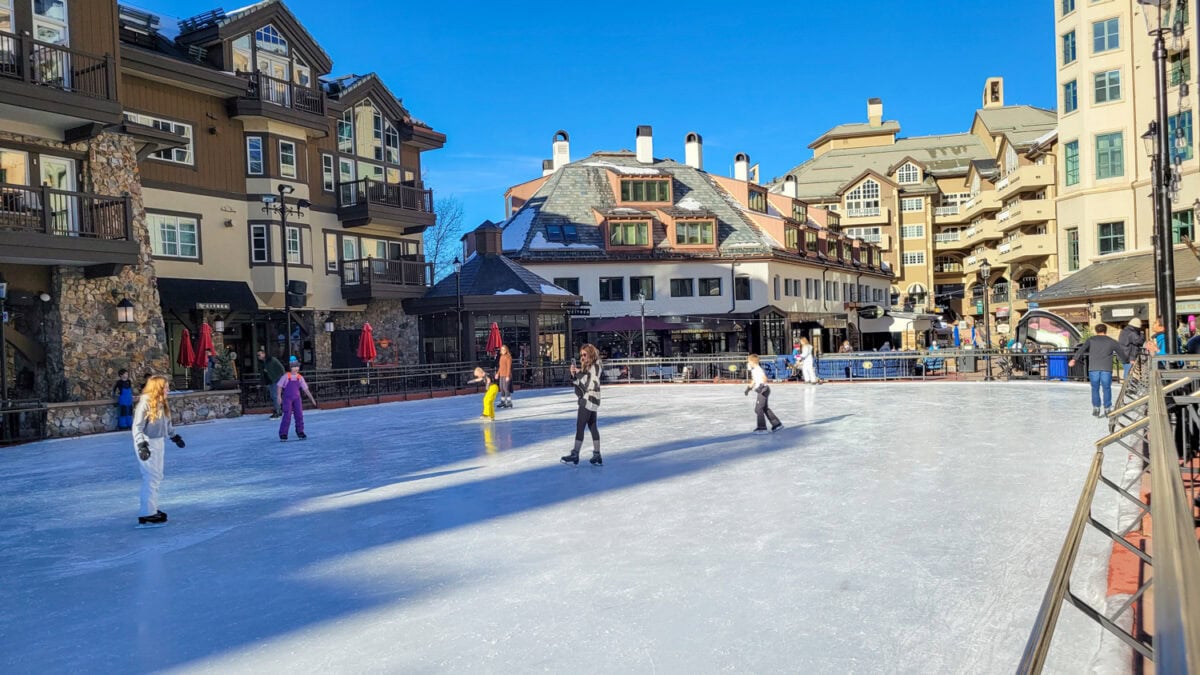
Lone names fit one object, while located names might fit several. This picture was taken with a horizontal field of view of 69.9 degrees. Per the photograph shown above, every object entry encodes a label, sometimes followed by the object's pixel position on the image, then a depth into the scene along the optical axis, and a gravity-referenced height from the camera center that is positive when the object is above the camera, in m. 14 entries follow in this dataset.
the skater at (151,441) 8.74 -0.97
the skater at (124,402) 19.06 -1.23
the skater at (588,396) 11.57 -0.89
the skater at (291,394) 16.00 -0.99
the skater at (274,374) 20.44 -0.79
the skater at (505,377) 21.54 -1.11
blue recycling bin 26.56 -1.65
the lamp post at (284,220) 23.28 +3.35
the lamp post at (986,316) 27.61 -0.03
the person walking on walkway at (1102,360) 15.17 -0.87
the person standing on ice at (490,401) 17.86 -1.39
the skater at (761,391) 14.90 -1.18
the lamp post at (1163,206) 13.25 +1.65
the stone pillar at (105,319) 19.66 +0.72
